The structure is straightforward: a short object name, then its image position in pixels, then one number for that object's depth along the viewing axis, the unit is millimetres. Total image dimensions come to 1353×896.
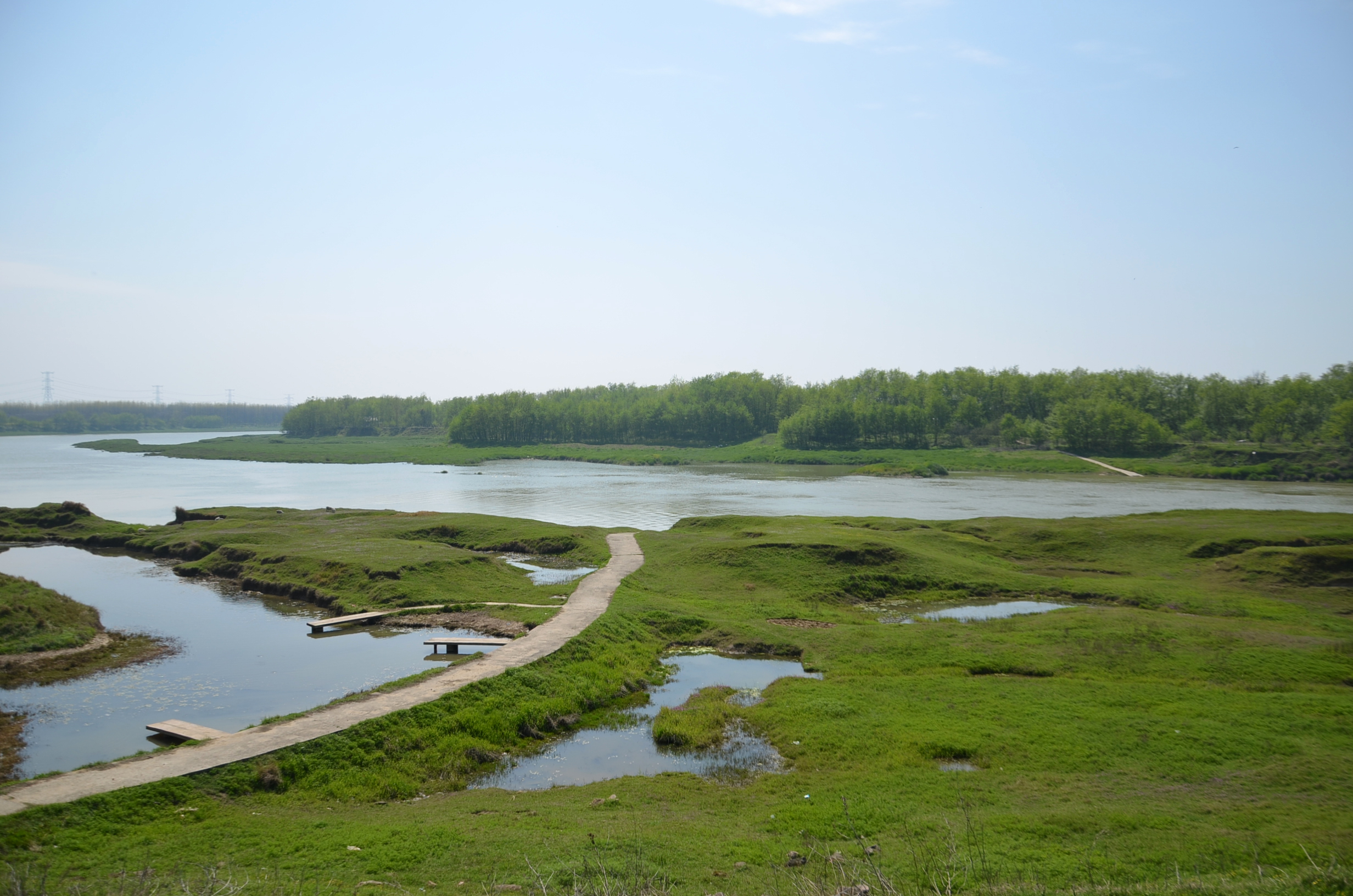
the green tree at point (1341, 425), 107500
